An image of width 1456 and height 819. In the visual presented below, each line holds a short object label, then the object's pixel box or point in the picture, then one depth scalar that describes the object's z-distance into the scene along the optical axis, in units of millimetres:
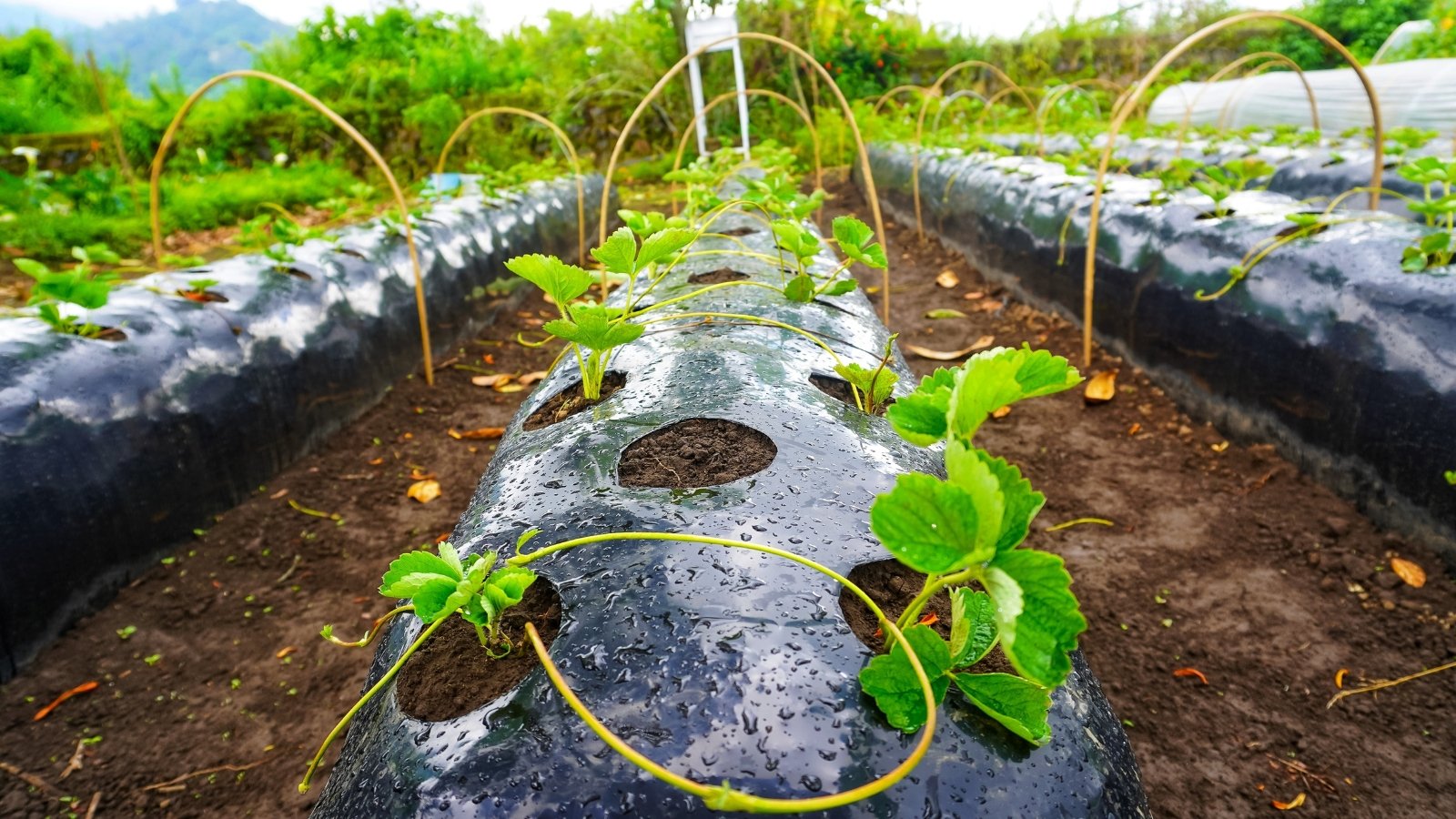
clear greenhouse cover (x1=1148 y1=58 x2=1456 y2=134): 6488
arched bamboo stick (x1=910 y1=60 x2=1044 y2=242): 5698
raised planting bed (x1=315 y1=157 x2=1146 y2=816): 716
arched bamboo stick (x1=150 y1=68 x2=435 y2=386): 2716
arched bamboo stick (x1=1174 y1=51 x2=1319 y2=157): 5411
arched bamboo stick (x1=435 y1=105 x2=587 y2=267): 4626
